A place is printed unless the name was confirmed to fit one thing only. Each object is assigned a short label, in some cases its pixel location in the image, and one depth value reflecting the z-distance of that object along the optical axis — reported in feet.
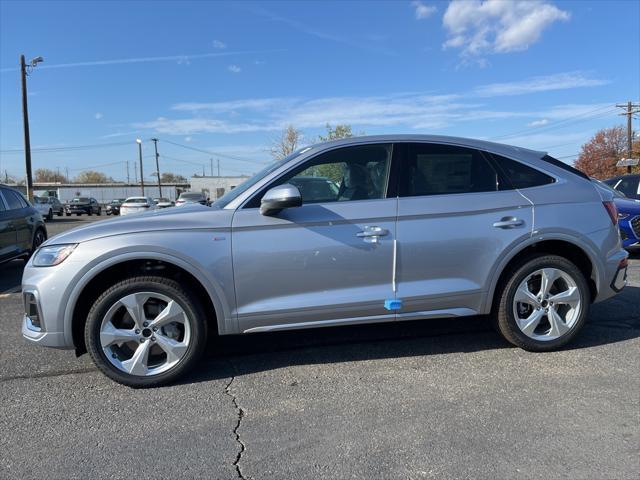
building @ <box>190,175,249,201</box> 219.82
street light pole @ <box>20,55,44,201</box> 82.23
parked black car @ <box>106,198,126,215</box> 129.08
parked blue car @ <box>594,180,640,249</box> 26.89
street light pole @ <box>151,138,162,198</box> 226.79
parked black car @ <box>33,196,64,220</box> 92.53
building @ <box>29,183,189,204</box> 228.43
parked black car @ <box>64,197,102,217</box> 118.52
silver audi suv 11.12
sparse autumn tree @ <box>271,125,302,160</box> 120.47
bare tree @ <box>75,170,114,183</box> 403.34
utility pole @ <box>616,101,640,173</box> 136.62
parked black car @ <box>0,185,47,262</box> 26.02
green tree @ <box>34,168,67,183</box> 413.16
